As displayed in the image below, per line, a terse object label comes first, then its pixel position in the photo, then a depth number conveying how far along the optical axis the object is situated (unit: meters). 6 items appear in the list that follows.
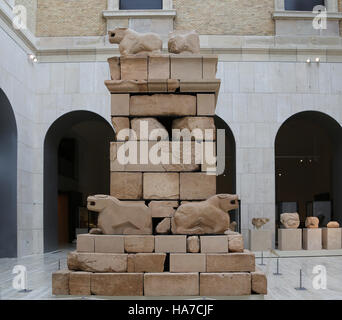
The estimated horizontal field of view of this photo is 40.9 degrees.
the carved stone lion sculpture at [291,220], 16.01
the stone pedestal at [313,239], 15.60
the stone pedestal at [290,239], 15.56
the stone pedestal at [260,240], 15.47
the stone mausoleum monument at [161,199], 7.48
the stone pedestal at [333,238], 15.70
